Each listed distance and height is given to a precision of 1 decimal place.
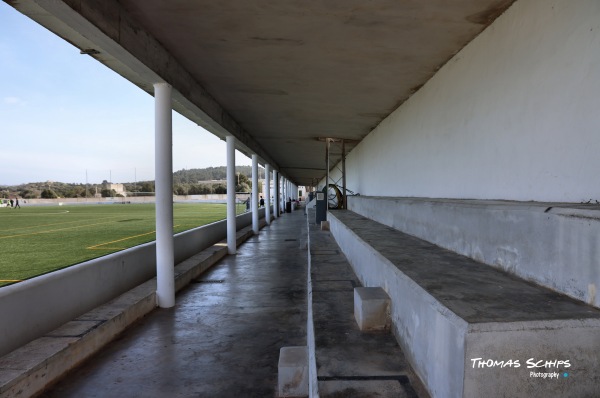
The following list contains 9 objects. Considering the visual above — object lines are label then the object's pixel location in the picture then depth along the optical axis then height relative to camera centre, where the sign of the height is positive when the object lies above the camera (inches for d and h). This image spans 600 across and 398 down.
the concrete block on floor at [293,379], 139.9 -74.7
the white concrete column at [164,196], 250.8 -3.0
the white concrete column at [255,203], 690.8 -23.7
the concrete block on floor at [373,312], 132.0 -46.1
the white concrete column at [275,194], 1018.8 -11.6
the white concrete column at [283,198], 1364.4 -28.9
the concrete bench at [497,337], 76.2 -34.7
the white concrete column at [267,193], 881.5 -5.4
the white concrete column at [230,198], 461.4 -9.2
